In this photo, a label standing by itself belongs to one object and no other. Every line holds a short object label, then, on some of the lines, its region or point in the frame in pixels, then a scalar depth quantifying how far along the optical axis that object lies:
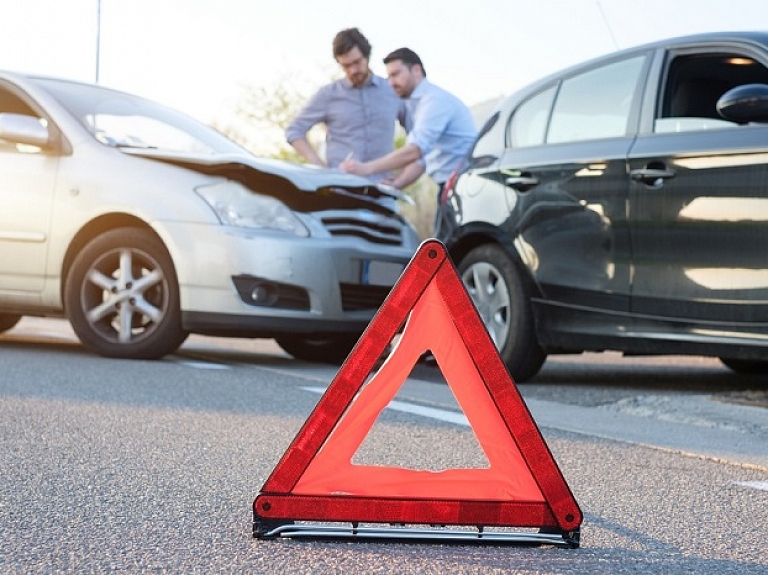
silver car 8.44
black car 6.43
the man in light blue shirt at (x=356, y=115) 10.14
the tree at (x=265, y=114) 41.12
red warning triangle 3.51
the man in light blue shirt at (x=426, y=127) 9.62
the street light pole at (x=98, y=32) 12.31
